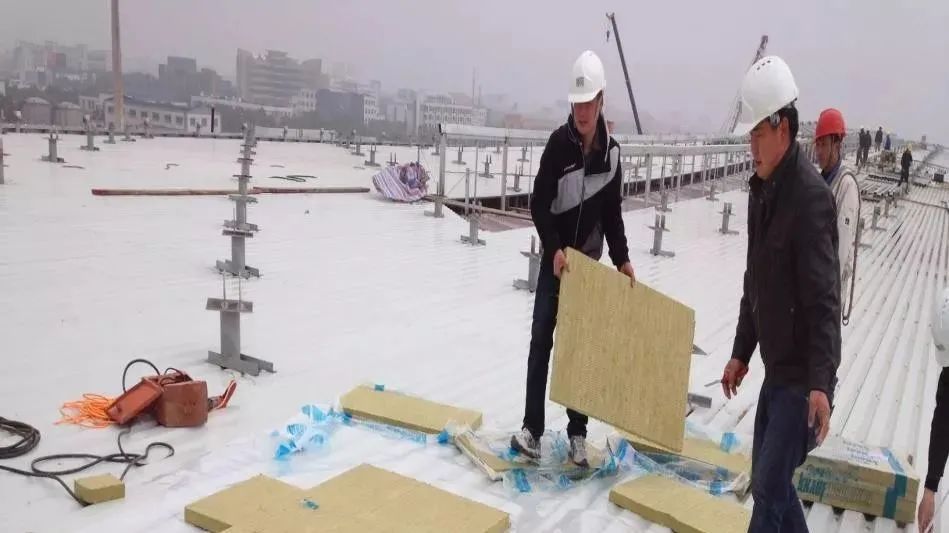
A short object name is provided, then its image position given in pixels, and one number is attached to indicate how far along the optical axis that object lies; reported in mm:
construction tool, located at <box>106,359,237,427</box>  3506
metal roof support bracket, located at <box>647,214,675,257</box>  9570
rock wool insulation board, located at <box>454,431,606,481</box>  3359
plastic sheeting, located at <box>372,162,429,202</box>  12188
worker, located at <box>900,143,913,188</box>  24156
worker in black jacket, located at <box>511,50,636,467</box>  3191
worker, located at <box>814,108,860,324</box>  3575
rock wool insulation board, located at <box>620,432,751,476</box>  3586
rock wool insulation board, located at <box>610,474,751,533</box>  2981
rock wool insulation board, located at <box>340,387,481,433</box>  3725
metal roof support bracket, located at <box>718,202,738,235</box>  12284
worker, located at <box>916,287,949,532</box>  2734
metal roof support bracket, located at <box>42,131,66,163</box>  13062
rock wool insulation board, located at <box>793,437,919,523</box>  3260
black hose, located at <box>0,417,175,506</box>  2982
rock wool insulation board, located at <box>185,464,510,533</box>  2672
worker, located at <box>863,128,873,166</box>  30305
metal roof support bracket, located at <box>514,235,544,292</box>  6805
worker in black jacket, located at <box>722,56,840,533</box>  2133
